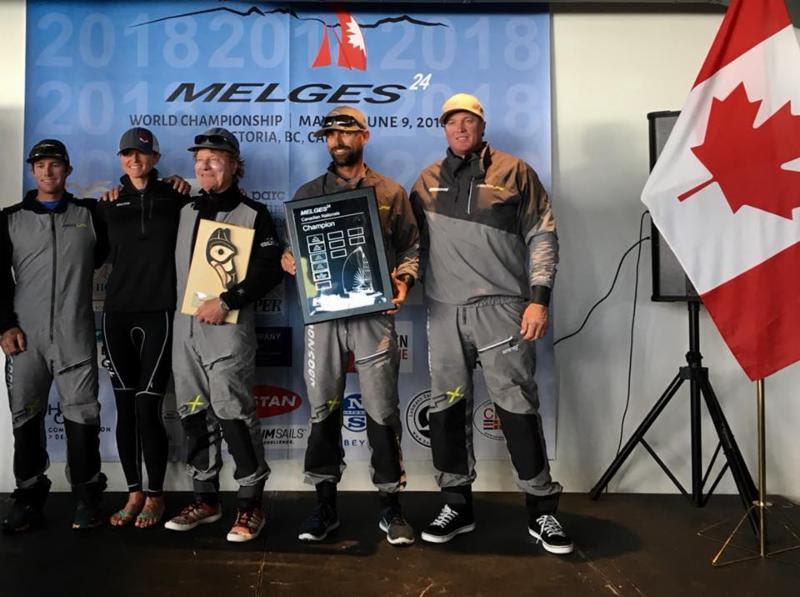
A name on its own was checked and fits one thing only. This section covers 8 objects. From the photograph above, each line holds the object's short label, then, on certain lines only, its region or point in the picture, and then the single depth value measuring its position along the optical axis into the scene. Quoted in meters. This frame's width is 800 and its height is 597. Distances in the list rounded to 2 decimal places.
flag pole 2.31
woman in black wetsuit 2.60
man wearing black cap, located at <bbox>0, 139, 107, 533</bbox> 2.62
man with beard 2.49
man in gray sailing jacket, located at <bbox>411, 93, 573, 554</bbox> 2.46
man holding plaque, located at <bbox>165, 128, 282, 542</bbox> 2.54
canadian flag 2.19
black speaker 2.79
